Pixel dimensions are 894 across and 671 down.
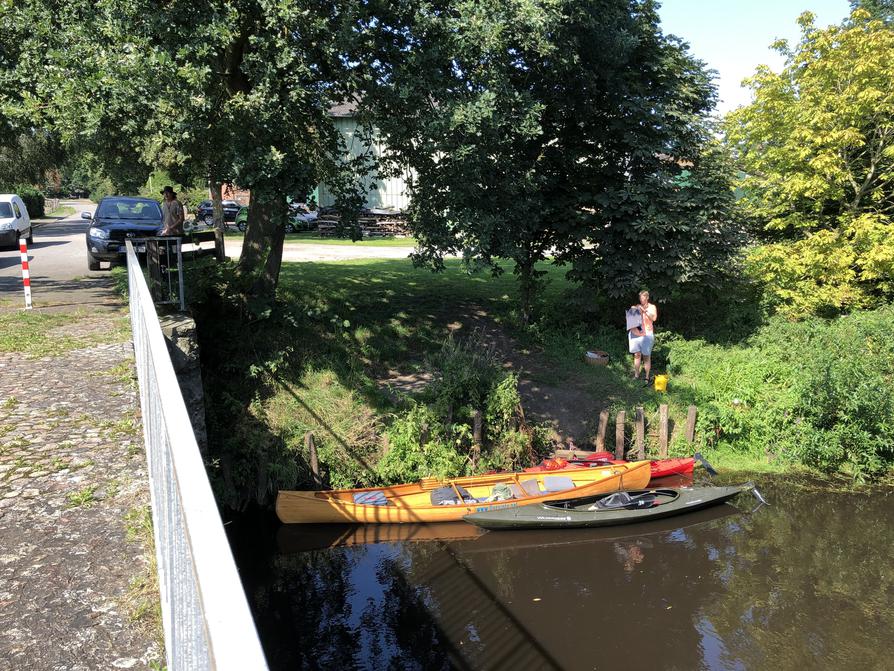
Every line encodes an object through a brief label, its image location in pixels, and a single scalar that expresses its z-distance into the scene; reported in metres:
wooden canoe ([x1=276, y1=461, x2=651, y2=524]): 11.16
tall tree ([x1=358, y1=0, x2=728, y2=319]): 11.19
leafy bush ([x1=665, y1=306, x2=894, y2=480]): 13.41
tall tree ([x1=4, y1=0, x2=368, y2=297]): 9.61
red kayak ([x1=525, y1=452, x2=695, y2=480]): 12.38
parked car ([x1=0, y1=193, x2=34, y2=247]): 20.78
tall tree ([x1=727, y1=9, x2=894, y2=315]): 15.77
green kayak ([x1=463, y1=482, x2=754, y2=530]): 11.36
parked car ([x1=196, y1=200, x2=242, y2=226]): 33.88
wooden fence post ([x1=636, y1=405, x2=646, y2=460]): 13.34
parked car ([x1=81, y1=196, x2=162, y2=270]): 15.60
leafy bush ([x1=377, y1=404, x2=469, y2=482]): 12.19
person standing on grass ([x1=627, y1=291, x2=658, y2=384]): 14.34
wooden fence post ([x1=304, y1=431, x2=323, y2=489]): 11.80
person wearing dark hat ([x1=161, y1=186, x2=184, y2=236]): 13.51
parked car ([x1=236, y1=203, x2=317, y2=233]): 31.78
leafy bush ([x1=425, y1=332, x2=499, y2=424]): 12.54
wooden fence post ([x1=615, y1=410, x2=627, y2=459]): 13.09
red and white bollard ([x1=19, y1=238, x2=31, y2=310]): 11.42
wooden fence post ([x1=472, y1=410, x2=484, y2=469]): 12.44
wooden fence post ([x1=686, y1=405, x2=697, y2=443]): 13.69
